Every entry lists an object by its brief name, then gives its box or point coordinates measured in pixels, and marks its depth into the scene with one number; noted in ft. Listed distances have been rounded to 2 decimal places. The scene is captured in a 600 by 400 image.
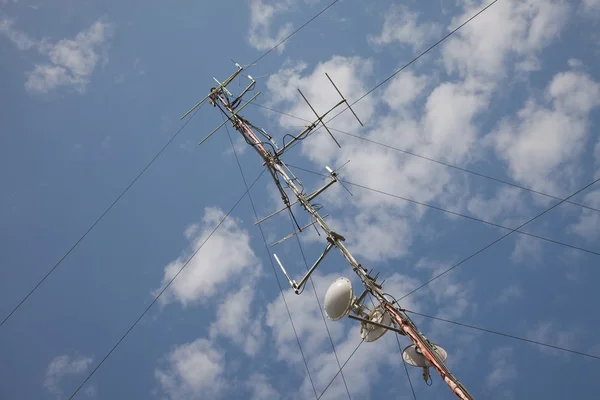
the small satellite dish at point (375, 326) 41.24
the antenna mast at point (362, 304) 36.94
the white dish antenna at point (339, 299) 40.78
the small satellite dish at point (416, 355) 37.58
